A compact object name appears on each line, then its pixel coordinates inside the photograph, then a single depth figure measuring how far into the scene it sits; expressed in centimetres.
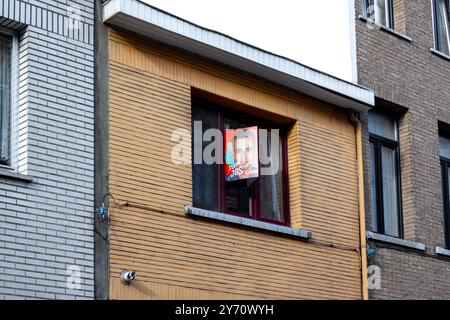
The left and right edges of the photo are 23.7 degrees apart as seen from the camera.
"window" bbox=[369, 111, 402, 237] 1967
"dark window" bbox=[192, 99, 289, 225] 1658
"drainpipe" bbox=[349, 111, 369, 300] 1816
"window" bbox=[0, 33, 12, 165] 1398
